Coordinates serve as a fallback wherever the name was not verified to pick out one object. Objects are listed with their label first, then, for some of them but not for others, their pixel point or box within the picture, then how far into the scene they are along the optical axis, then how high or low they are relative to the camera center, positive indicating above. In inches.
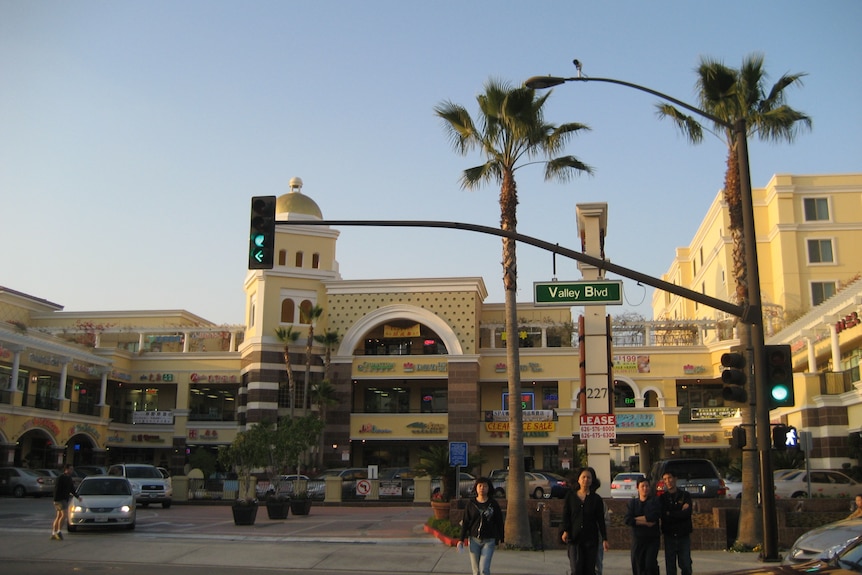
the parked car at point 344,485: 1475.1 -73.6
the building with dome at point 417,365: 1993.1 +188.2
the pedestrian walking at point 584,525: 419.8 -40.6
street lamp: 546.9 +81.3
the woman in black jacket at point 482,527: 456.8 -45.0
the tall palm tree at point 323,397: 1985.7 +106.7
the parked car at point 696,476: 888.9 -35.3
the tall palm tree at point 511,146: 792.3 +301.3
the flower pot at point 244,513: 936.9 -77.3
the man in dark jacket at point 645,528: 458.6 -45.9
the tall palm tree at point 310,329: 2009.1 +269.6
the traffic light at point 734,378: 551.8 +41.8
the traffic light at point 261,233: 542.0 +132.7
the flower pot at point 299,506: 1122.7 -83.4
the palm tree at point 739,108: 874.1 +351.6
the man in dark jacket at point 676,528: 471.5 -47.3
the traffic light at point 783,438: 558.3 +3.1
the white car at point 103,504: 810.8 -59.6
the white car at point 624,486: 1288.1 -65.9
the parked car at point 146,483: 1234.6 -58.6
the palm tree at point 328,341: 2053.4 +245.4
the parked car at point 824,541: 523.2 -61.6
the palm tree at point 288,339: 2020.2 +247.6
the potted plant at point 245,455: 1258.6 -18.5
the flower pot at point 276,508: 1026.1 -78.7
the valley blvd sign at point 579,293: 655.1 +115.9
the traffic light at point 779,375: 549.0 +43.6
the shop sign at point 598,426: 725.9 +14.1
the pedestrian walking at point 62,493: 743.7 -44.0
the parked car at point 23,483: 1594.5 -75.7
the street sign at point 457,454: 886.4 -11.9
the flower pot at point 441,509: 877.8 -68.2
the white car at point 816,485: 1116.5 -55.7
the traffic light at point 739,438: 583.5 +3.2
